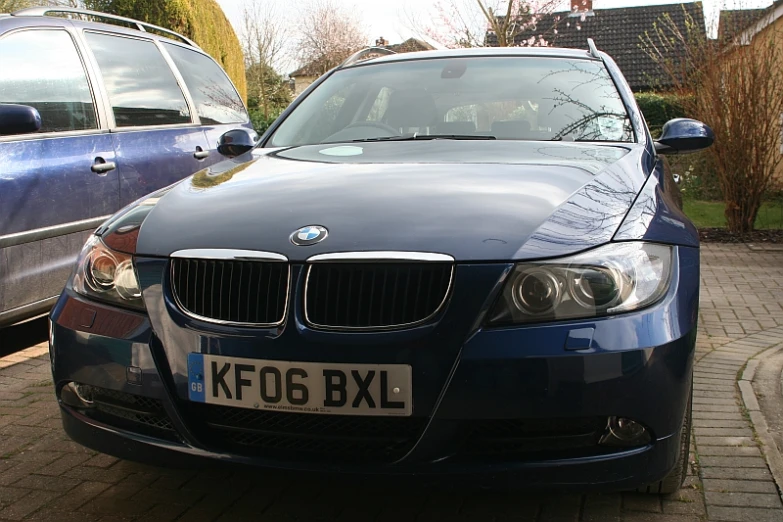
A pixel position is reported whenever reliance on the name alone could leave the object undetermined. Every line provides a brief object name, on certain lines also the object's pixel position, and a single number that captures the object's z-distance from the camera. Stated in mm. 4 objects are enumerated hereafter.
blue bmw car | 2172
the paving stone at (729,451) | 3307
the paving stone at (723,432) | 3551
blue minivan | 4371
